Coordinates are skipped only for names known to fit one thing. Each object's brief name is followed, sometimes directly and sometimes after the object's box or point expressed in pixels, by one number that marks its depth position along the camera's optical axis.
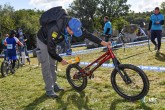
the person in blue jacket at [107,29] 9.29
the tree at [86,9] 43.98
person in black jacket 3.41
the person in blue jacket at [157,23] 7.62
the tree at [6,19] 33.05
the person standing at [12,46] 7.15
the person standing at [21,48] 8.87
